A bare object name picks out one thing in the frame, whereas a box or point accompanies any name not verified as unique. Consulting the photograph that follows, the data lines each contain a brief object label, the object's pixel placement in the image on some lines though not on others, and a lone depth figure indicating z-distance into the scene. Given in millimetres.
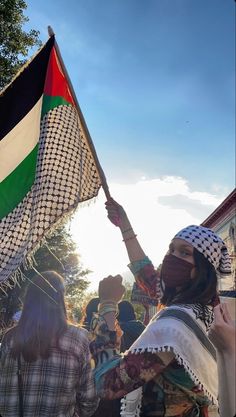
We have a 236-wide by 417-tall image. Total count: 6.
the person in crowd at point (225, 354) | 1522
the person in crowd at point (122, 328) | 2707
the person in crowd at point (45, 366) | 2389
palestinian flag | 2736
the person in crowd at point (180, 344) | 1904
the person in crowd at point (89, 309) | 4178
